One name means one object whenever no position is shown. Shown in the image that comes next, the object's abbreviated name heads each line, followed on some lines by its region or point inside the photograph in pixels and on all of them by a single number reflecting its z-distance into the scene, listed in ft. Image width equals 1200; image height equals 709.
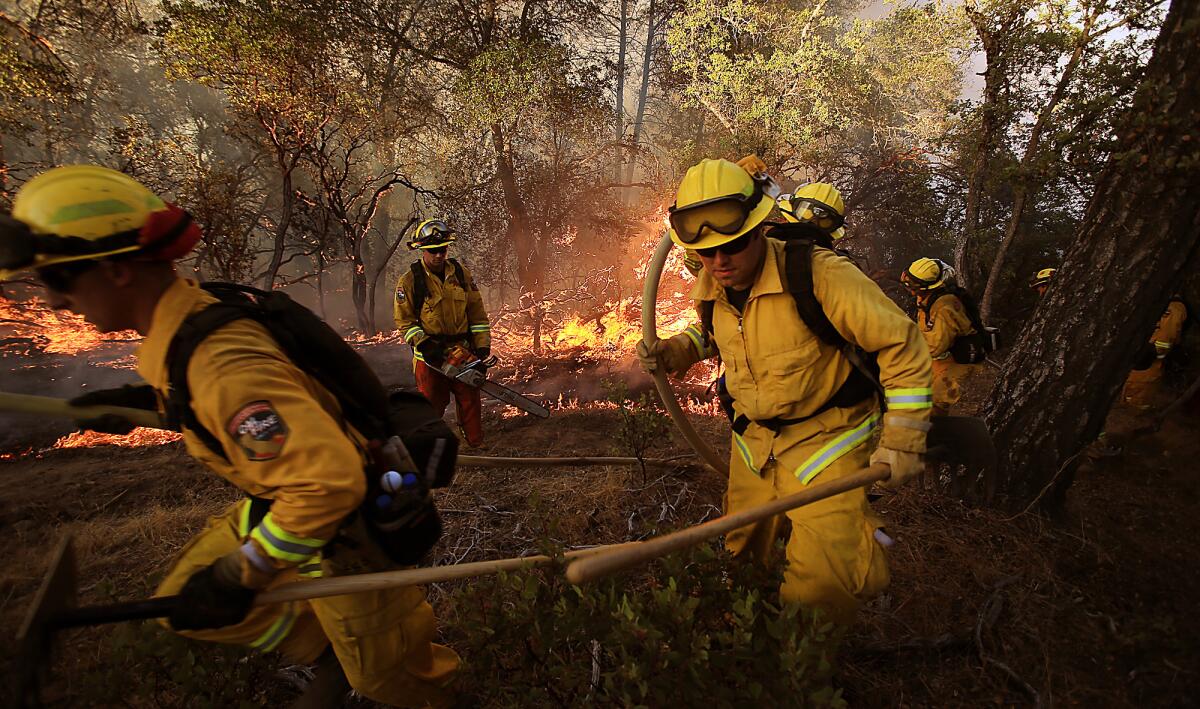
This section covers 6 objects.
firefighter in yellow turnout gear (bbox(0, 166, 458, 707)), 5.19
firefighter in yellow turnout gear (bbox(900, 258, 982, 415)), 18.74
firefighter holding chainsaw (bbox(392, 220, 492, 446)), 19.08
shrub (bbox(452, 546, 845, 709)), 5.18
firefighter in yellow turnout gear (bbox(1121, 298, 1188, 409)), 20.20
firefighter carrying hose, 7.45
